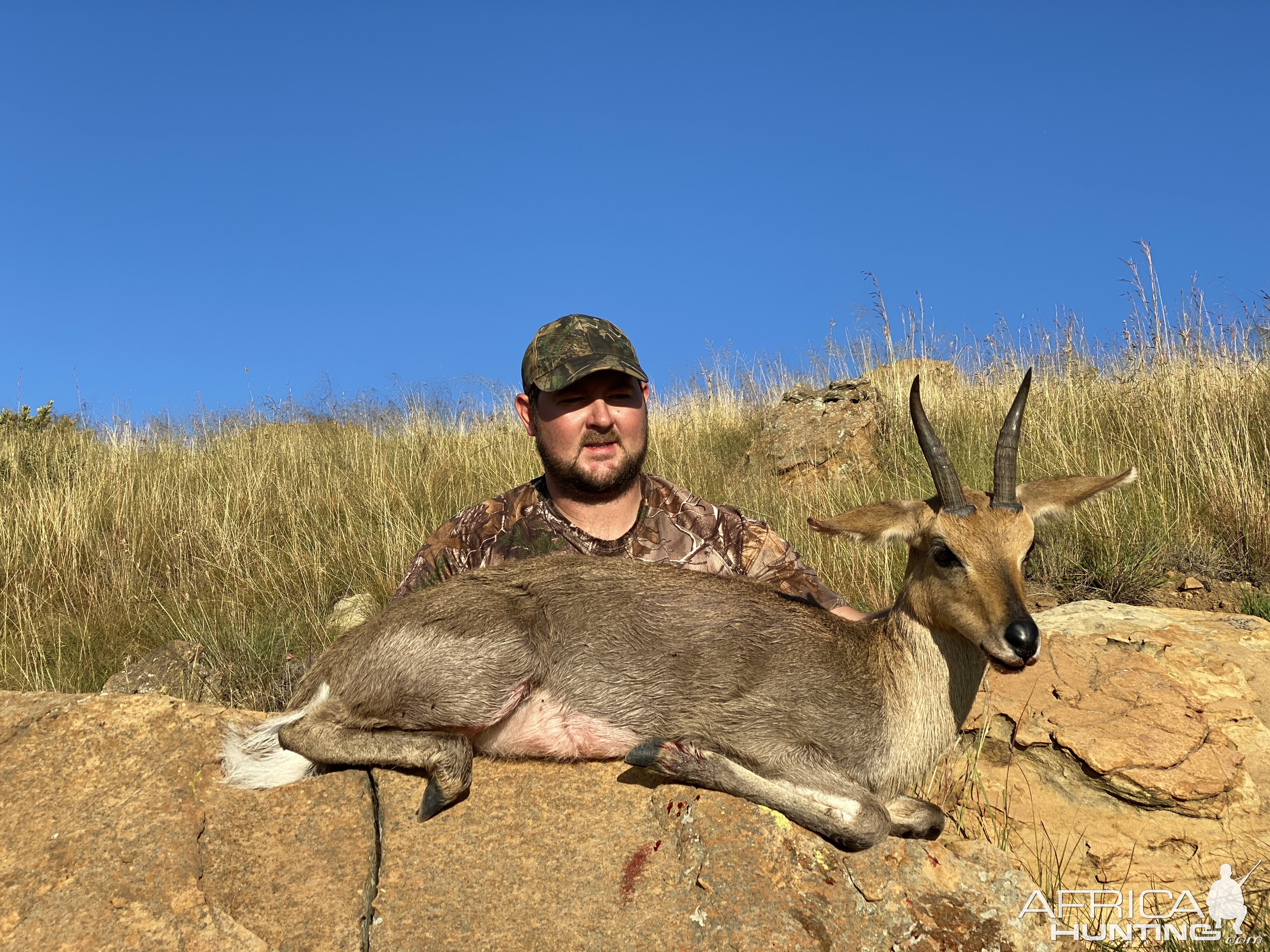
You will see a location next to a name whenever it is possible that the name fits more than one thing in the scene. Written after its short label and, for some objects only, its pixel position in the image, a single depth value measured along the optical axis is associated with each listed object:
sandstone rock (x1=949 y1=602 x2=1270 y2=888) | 3.95
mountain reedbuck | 3.50
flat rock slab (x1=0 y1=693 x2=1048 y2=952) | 2.79
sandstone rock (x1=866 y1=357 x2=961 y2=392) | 12.33
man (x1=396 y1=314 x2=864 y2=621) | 5.29
